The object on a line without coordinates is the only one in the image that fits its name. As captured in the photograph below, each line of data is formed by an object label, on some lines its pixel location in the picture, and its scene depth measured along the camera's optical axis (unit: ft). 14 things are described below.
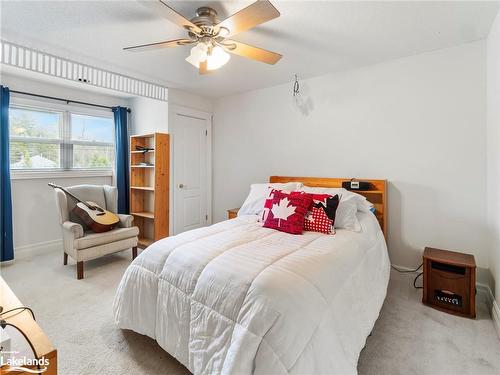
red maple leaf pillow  7.19
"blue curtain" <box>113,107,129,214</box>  13.88
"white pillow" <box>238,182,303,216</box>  9.30
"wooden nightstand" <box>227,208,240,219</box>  11.75
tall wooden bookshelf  12.17
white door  12.88
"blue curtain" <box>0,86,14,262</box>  10.11
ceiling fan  4.82
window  11.30
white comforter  3.77
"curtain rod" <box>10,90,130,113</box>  10.94
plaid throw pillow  7.14
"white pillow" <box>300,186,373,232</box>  7.50
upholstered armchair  9.34
